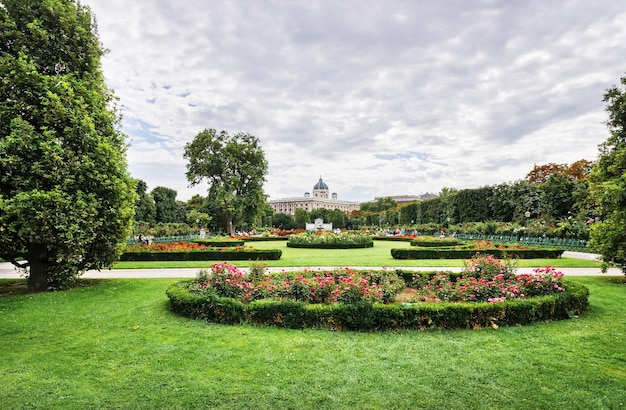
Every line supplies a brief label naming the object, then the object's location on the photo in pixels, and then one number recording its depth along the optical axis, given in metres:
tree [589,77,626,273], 9.18
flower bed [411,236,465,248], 21.75
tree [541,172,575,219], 30.05
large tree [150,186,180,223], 46.44
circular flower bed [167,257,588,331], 5.43
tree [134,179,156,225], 39.81
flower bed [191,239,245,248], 22.11
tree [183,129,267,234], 37.03
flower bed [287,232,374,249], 23.08
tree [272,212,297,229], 73.12
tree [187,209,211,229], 40.56
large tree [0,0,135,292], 7.40
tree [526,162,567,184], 40.66
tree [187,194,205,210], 73.62
